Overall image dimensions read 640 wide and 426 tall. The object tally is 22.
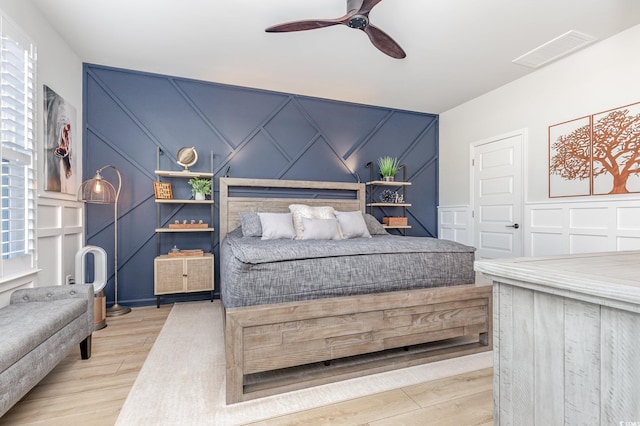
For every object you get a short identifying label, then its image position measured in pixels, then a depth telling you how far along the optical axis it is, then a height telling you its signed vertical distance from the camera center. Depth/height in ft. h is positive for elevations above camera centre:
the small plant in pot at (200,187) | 11.73 +0.97
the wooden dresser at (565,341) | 1.87 -0.97
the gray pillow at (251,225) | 10.71 -0.50
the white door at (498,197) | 12.35 +0.67
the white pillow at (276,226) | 10.19 -0.52
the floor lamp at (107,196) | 9.69 +0.51
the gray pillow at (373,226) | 12.44 -0.63
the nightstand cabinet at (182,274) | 10.55 -2.30
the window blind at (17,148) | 6.44 +1.47
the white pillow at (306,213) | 10.95 -0.06
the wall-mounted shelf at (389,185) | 14.39 +1.14
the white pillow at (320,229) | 10.00 -0.62
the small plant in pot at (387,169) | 14.34 +2.07
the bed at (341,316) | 5.54 -2.20
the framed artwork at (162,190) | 11.08 +0.80
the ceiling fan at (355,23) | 6.71 +4.59
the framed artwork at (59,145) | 8.35 +2.02
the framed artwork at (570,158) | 10.00 +1.91
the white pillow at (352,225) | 10.91 -0.51
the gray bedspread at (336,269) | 5.80 -1.26
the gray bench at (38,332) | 4.33 -2.13
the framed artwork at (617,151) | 8.83 +1.93
